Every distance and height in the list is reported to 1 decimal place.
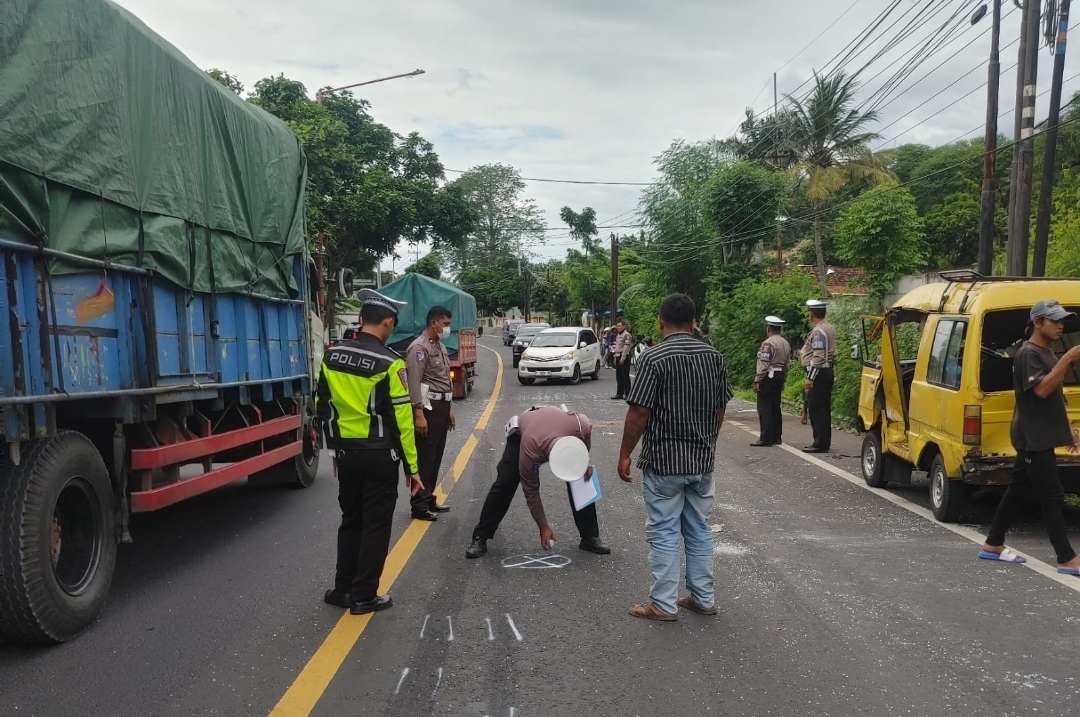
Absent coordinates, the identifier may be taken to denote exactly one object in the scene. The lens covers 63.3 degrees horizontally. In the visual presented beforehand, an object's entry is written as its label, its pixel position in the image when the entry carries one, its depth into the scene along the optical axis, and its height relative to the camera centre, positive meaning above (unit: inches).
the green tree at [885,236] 702.5 +38.3
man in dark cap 222.5 -36.5
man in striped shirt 187.9 -33.5
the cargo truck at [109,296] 162.4 -0.7
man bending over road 227.3 -47.7
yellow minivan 264.5 -33.2
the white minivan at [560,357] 891.4 -71.5
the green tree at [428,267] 2674.7 +69.0
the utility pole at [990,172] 583.8 +72.7
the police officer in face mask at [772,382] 457.1 -51.0
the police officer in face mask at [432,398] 287.9 -36.5
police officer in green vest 193.8 -34.6
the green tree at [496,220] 3065.9 +245.2
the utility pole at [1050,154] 514.6 +82.8
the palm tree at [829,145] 1371.8 +223.8
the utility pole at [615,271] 1640.0 +30.2
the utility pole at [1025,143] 501.7 +79.6
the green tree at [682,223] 1243.8 +90.7
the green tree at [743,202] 1152.2 +110.3
